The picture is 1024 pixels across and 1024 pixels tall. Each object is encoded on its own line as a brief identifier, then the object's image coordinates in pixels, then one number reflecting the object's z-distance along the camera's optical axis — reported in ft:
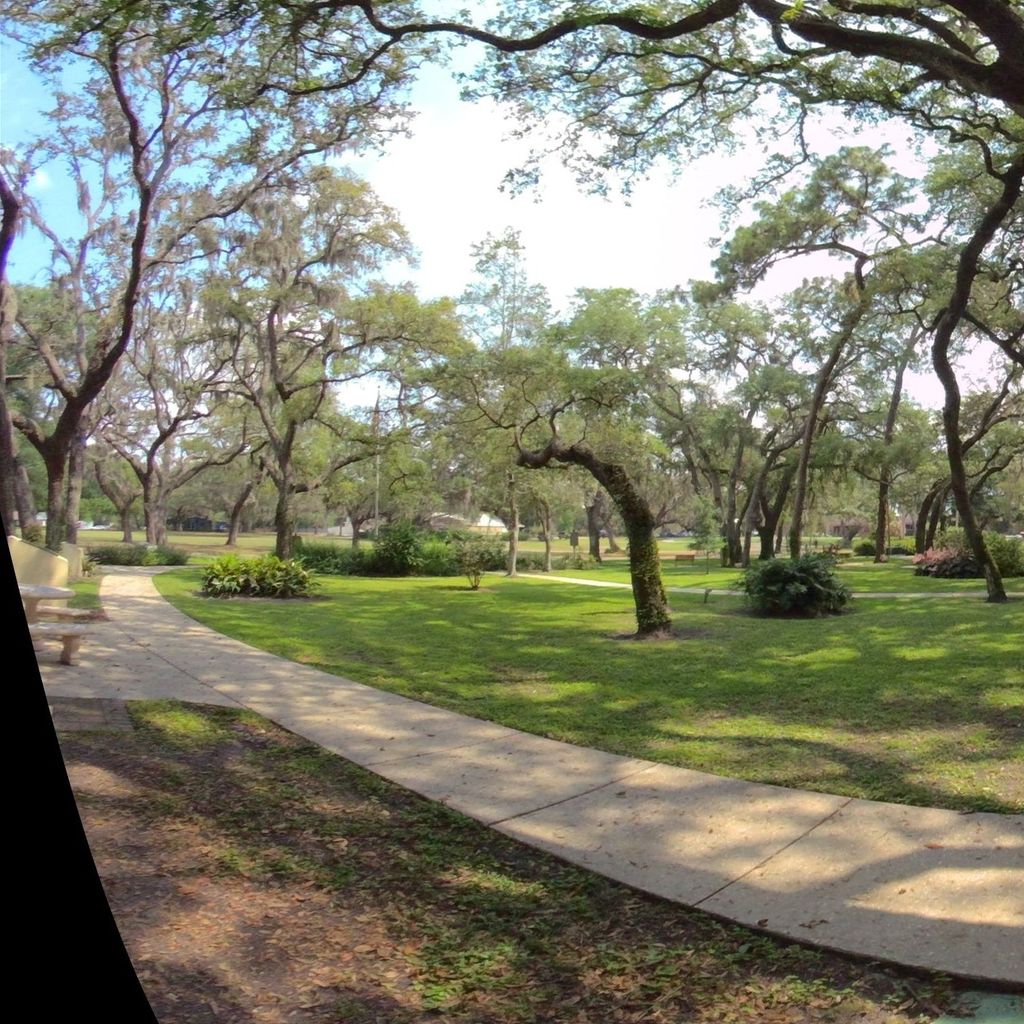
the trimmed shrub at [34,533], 59.29
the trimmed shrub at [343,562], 99.09
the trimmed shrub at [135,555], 97.04
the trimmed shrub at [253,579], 61.16
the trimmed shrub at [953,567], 78.95
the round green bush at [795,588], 48.03
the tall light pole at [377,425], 84.74
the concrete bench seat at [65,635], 25.50
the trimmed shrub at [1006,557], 79.56
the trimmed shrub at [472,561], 78.28
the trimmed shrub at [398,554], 98.53
